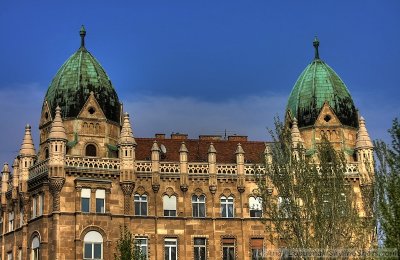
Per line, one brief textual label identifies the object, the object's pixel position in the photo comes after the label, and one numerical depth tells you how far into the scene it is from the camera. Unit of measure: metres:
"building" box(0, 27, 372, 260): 65.75
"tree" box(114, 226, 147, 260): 61.49
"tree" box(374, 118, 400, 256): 43.81
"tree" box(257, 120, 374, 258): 51.84
